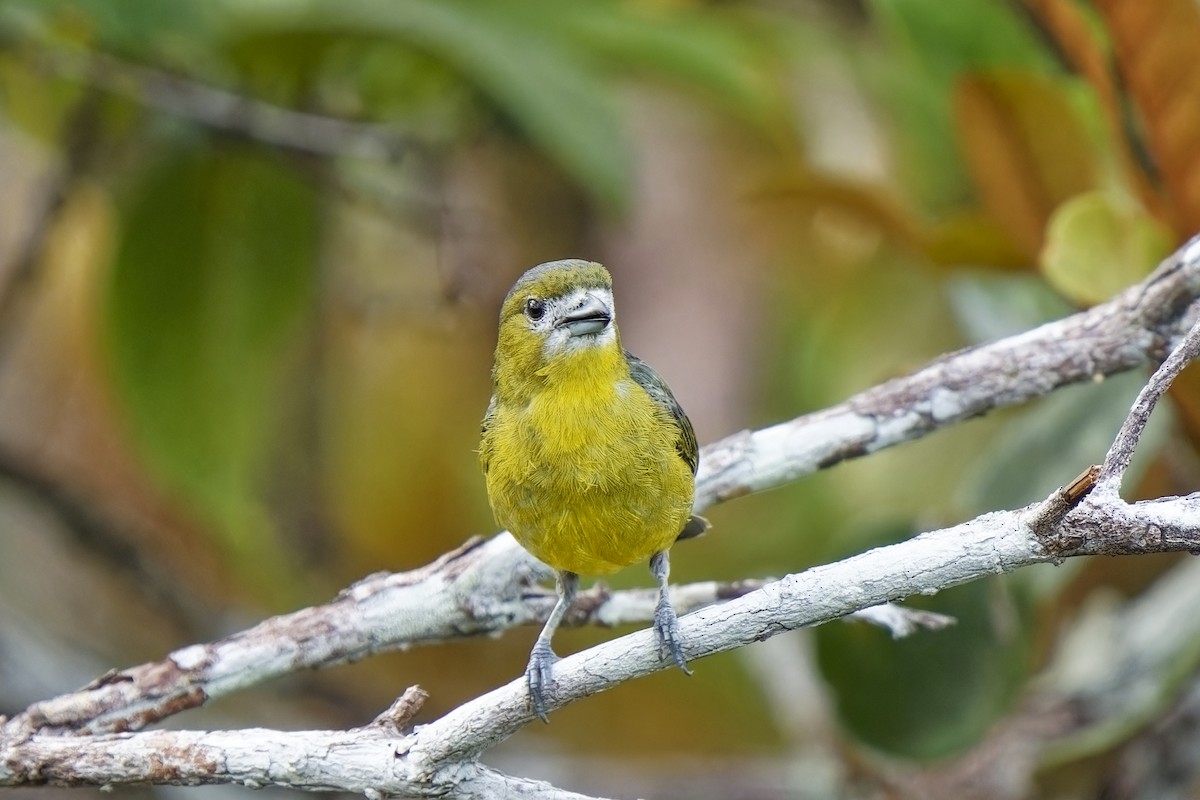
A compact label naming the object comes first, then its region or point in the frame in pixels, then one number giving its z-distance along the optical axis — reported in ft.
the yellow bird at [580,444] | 13.69
